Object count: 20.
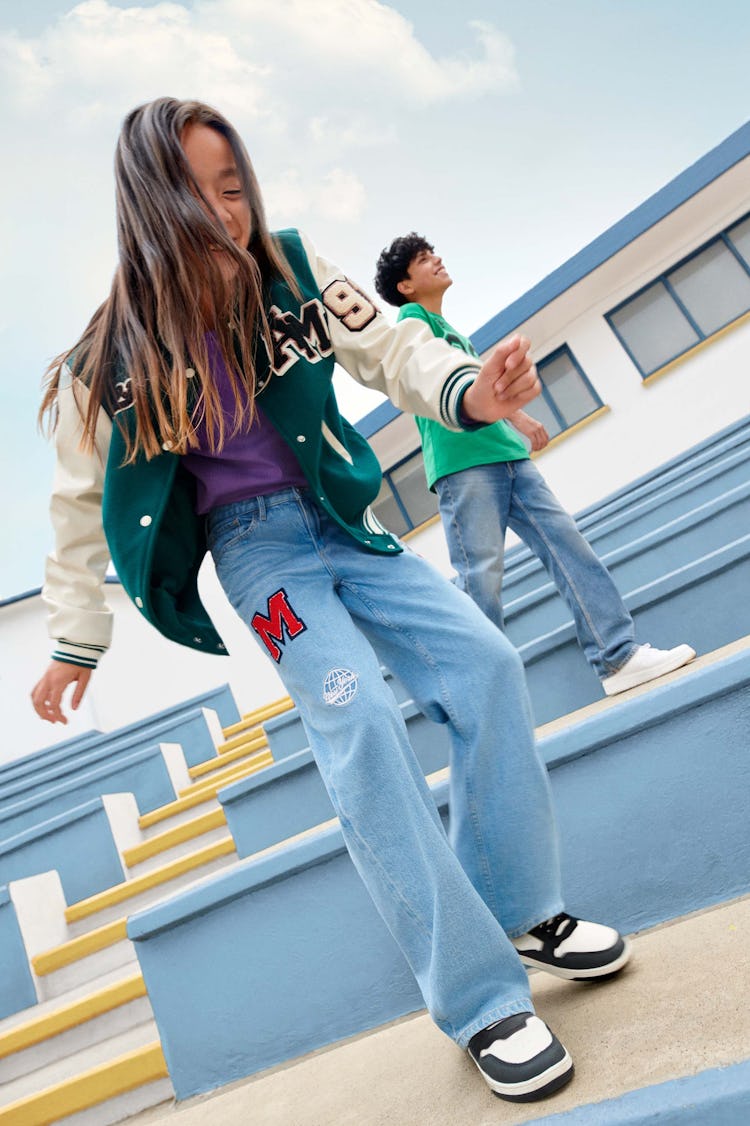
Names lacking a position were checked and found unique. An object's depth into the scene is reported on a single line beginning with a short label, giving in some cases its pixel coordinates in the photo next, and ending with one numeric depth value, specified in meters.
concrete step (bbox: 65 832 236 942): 2.66
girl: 1.11
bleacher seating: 1.33
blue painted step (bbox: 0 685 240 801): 4.54
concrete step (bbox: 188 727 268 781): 4.12
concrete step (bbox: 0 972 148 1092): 2.07
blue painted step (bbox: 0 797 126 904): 2.99
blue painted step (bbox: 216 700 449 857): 2.29
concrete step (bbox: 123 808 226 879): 3.04
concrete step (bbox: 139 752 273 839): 3.35
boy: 2.12
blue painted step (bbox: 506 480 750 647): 2.77
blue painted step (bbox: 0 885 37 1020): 2.48
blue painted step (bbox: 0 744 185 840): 3.69
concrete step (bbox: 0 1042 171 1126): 1.74
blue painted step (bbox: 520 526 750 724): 2.16
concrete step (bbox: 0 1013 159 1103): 1.86
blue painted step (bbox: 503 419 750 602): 3.78
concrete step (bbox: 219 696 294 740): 5.11
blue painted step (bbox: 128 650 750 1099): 1.31
